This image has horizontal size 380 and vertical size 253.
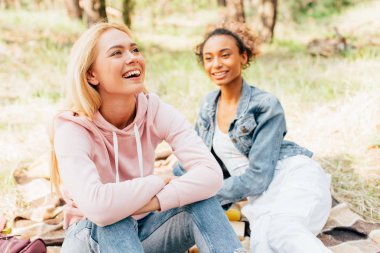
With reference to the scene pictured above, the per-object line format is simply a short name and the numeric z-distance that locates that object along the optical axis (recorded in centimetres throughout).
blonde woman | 169
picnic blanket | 241
